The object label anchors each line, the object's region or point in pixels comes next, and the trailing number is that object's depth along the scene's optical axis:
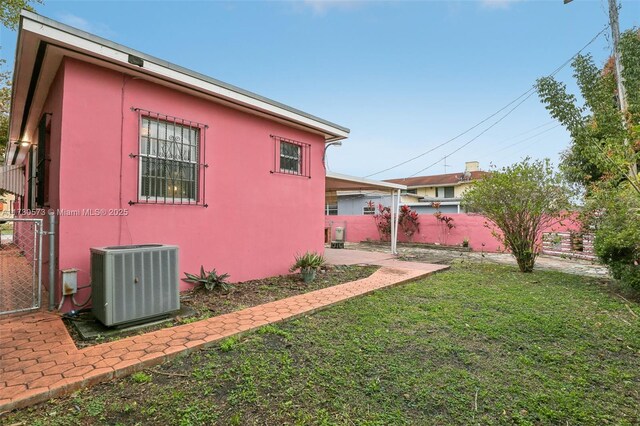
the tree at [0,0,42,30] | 8.63
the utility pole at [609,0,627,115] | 9.06
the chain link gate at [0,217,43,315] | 3.80
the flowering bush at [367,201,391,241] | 15.74
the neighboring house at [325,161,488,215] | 20.53
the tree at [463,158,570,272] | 7.00
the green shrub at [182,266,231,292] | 4.78
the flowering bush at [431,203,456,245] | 14.18
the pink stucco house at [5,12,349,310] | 3.81
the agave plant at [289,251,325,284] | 5.92
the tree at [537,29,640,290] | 5.17
